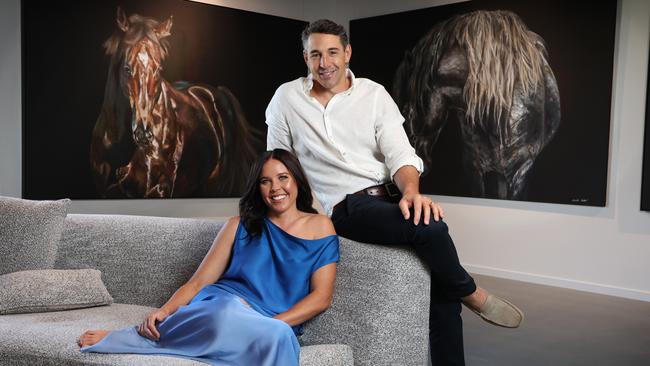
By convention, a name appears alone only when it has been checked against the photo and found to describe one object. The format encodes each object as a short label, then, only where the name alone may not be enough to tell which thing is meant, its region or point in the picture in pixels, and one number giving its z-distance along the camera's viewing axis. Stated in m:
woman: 2.36
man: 2.70
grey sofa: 2.52
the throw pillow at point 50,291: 2.97
